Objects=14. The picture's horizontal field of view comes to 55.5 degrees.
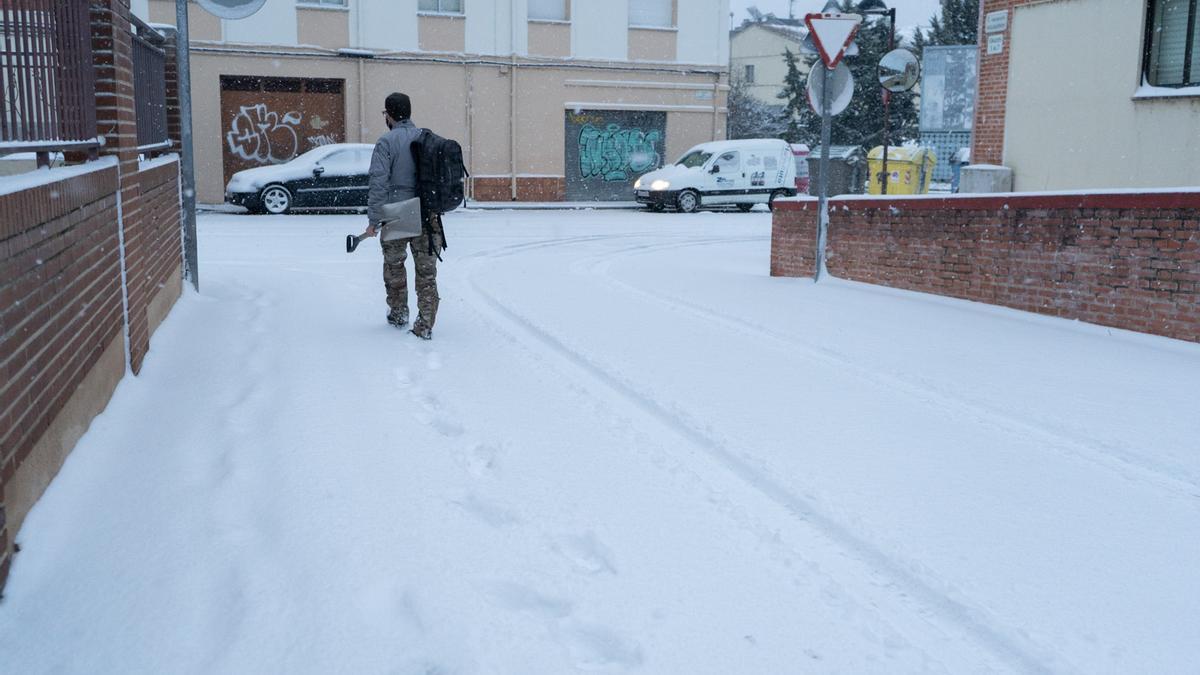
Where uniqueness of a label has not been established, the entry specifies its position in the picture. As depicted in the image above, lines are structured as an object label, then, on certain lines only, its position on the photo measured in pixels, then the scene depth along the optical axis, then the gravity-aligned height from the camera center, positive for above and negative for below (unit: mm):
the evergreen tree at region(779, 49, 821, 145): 44562 +1521
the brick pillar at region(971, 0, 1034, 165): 15023 +673
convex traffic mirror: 18344 +1273
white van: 26453 -721
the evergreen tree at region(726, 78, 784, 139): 50094 +1223
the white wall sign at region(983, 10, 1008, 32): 14992 +1670
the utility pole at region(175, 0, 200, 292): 9906 -97
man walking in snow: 7965 -323
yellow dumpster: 26984 -472
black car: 22062 -802
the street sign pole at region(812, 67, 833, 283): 11801 -468
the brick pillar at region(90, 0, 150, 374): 6352 +87
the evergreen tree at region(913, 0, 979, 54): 48438 +5334
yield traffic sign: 11680 +1138
